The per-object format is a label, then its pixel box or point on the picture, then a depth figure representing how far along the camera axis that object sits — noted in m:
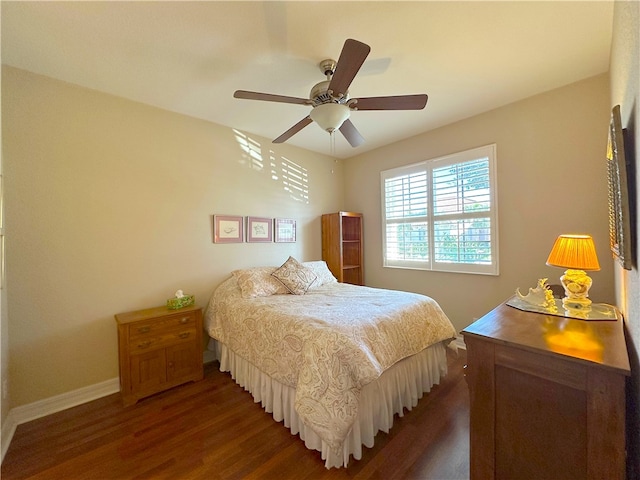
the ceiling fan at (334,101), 1.77
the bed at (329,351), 1.50
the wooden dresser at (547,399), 0.92
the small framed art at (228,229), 3.00
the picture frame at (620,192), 1.03
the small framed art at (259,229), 3.29
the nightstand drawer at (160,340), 2.16
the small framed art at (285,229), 3.57
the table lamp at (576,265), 1.58
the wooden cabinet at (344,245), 3.84
